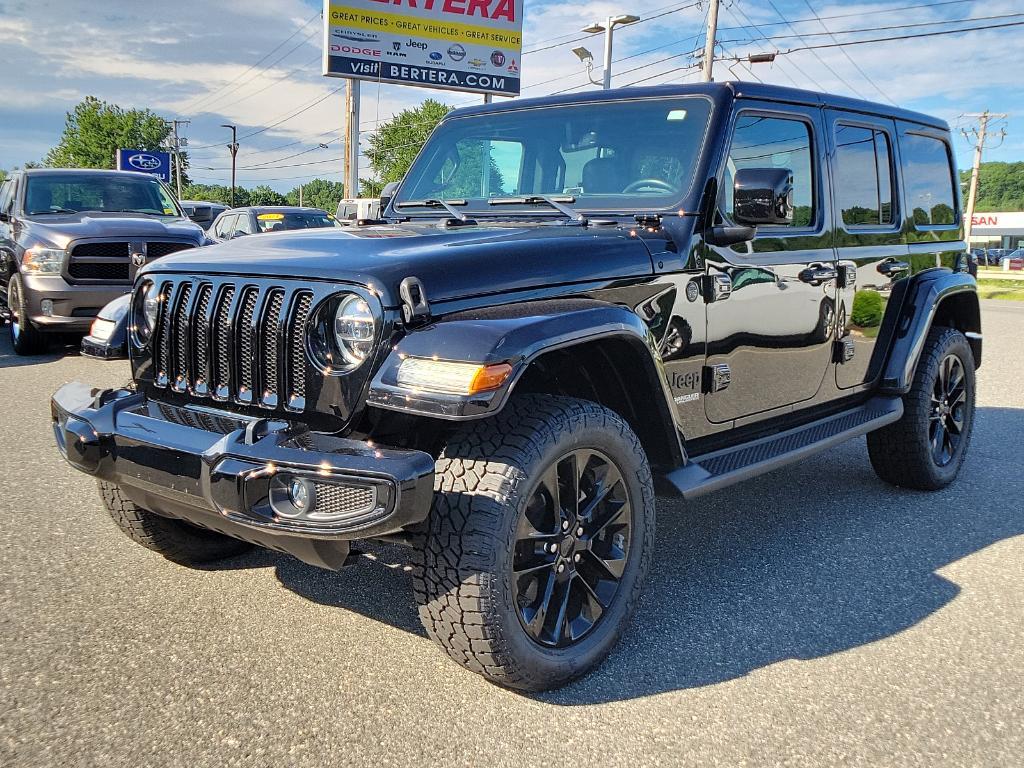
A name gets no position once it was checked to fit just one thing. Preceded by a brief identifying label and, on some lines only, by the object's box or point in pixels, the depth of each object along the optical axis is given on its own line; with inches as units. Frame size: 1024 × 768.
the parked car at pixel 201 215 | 382.3
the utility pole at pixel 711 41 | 1021.8
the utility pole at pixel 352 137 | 1016.2
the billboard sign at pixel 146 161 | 1304.1
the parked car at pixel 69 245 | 334.3
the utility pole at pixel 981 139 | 2213.3
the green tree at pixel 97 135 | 2381.9
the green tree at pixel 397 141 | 2372.7
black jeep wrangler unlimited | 92.0
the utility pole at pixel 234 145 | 2905.0
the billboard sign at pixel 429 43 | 971.3
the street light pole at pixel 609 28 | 941.1
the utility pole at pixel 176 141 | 3166.8
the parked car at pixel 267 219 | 540.1
